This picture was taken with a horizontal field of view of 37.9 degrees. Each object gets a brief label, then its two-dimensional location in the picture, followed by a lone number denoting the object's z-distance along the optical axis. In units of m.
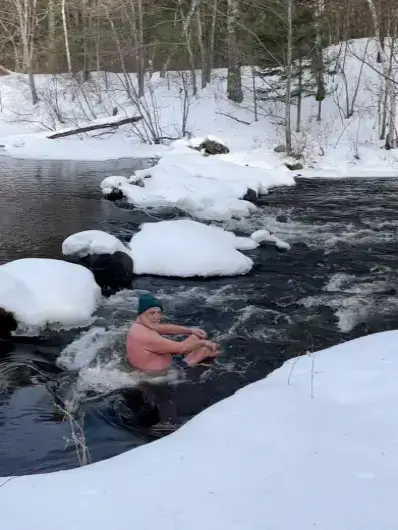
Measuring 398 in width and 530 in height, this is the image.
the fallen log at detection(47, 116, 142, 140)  24.70
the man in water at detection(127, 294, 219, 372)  5.73
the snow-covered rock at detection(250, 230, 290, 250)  10.08
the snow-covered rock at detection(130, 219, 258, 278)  8.65
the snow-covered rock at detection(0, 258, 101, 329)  6.73
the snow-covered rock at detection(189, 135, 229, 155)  19.58
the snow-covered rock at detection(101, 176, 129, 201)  14.09
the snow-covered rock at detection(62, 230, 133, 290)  8.48
